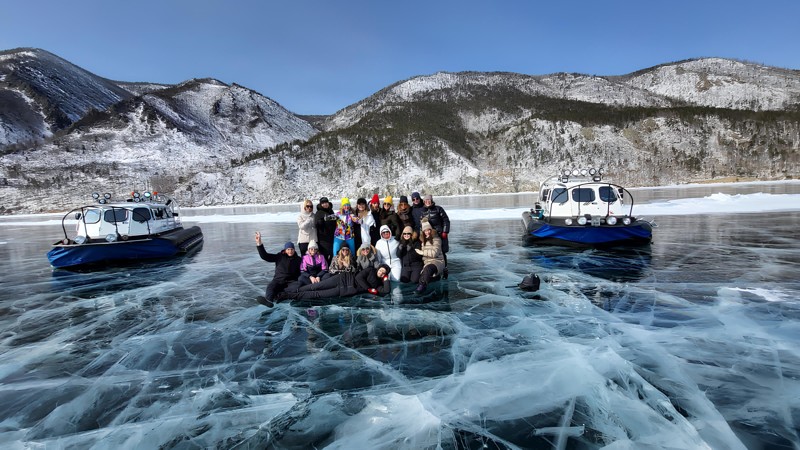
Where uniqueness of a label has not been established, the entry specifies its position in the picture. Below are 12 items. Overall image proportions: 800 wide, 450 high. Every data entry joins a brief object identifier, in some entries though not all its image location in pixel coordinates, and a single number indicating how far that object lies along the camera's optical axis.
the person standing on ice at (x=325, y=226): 8.01
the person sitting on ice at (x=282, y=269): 7.13
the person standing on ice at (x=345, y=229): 7.92
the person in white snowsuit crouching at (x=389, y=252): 7.53
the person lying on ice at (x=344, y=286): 7.05
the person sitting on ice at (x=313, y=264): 7.37
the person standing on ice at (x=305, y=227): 7.96
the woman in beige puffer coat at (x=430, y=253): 7.55
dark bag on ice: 7.20
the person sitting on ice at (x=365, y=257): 7.15
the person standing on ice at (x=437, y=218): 8.57
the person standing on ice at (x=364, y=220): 8.06
